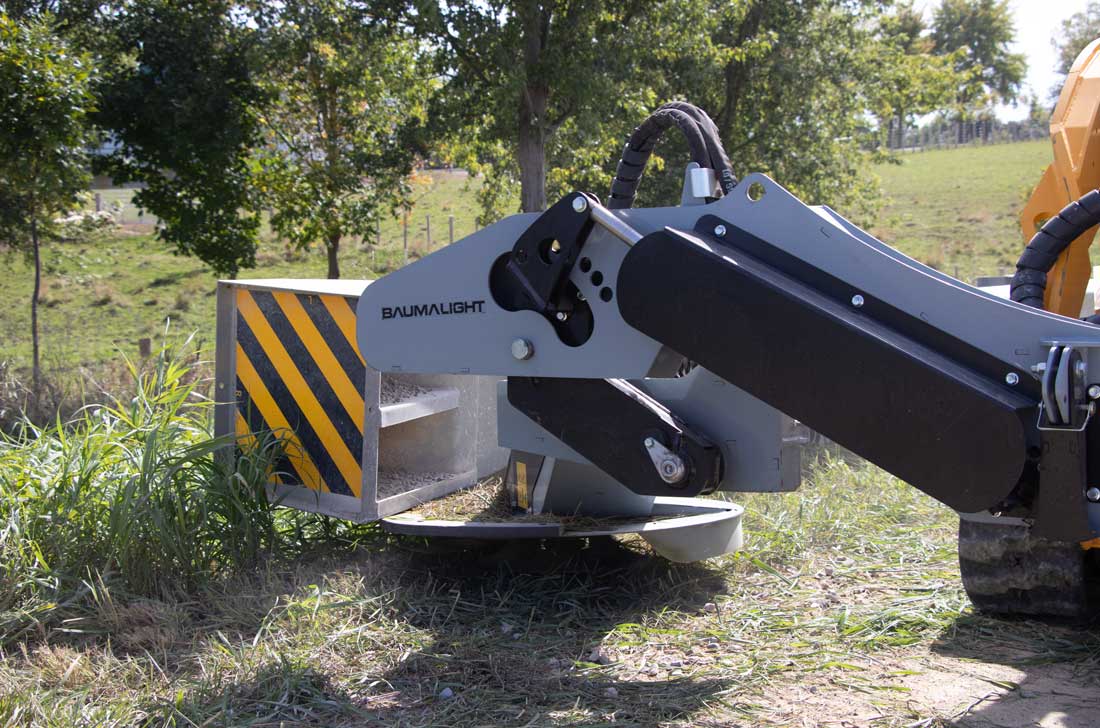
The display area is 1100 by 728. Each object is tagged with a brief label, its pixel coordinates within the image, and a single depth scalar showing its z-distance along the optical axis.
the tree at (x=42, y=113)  8.20
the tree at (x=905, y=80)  14.38
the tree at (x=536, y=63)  8.61
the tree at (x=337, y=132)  9.91
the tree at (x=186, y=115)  9.89
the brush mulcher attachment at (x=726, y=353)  2.51
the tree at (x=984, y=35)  53.72
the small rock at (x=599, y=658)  3.62
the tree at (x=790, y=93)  12.62
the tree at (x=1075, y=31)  42.41
